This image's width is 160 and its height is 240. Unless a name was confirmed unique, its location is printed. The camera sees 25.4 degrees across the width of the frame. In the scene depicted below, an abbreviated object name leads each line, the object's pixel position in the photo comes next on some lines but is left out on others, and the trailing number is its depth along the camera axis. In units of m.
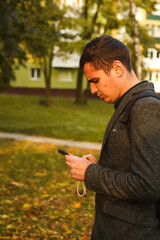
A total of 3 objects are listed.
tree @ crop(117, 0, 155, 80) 9.68
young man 1.51
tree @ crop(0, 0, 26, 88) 9.16
